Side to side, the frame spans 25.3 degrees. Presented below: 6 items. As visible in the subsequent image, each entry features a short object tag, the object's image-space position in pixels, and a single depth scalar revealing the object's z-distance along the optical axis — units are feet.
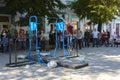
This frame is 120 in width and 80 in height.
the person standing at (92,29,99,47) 77.61
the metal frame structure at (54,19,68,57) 46.47
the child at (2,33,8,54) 54.85
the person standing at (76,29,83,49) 69.56
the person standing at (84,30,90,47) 77.65
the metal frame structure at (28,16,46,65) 41.70
